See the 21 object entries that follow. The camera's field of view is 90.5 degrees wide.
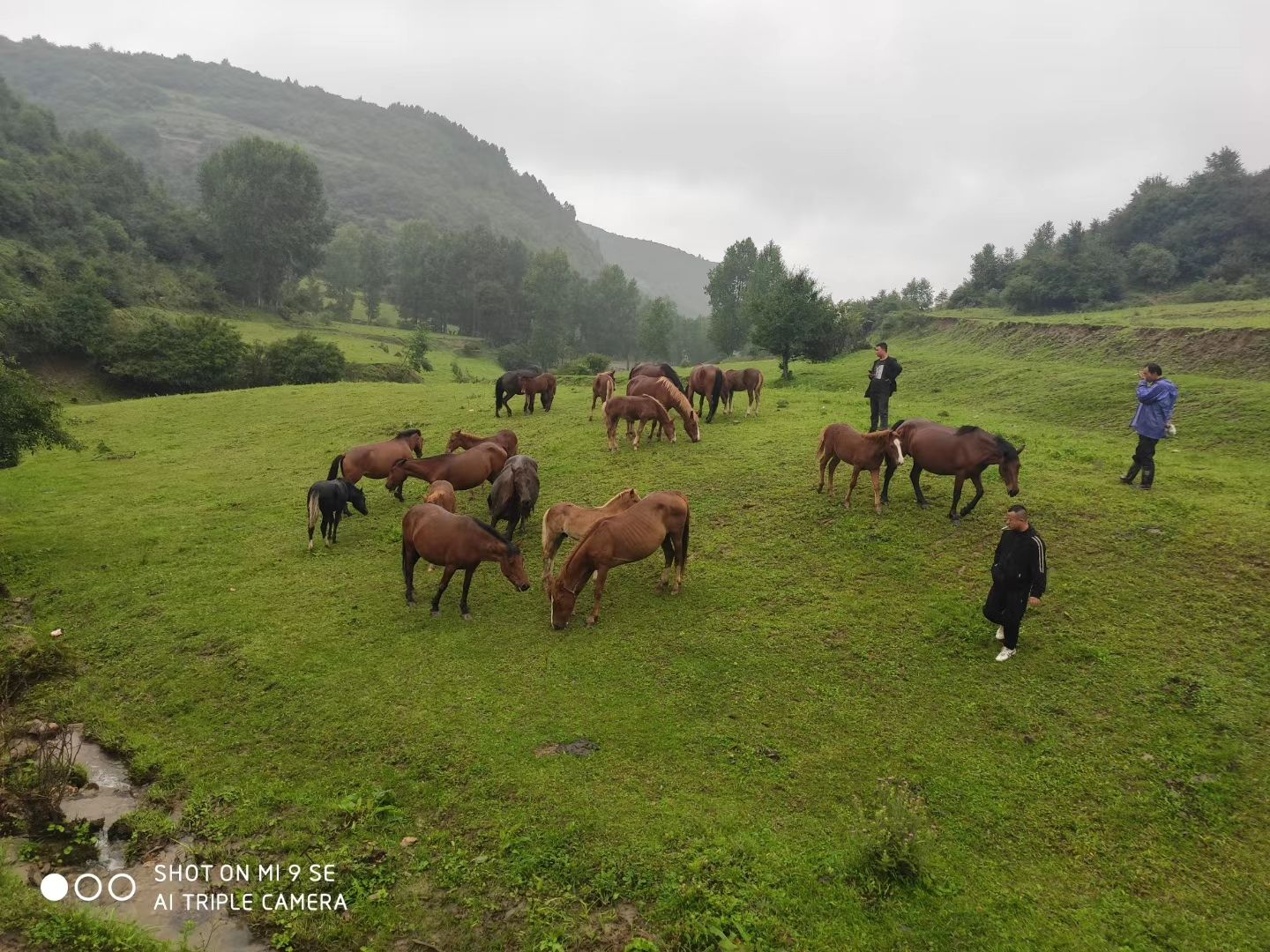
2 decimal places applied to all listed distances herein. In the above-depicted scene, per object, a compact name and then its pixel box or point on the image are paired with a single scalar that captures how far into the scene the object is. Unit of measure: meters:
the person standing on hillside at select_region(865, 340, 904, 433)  13.82
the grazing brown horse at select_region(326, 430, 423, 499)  13.32
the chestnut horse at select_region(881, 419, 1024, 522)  10.17
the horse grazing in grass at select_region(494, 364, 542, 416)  20.98
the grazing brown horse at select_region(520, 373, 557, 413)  21.17
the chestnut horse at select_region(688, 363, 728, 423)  17.92
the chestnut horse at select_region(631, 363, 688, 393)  18.81
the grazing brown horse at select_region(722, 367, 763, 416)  18.83
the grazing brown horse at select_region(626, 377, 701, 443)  15.88
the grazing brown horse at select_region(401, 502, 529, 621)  8.91
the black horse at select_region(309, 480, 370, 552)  11.59
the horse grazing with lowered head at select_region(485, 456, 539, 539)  11.05
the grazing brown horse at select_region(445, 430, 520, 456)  13.92
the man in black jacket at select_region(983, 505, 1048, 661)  7.08
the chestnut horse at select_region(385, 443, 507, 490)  12.21
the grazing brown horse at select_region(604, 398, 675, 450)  15.41
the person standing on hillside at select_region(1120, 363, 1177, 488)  10.49
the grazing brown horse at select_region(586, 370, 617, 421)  18.45
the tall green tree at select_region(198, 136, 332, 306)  61.03
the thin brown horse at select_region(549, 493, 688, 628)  8.51
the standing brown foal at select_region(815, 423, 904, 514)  10.79
